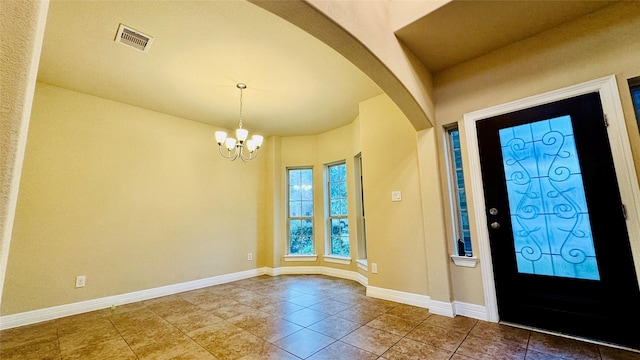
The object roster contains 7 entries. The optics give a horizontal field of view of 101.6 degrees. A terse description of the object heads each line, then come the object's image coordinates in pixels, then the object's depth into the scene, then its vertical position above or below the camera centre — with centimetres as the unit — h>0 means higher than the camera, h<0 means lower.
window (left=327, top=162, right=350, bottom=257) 461 +1
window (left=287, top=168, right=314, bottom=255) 495 +4
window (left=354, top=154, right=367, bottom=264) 420 -8
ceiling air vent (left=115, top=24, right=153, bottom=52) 222 +159
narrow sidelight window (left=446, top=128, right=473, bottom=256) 265 +10
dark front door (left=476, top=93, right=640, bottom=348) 192 -15
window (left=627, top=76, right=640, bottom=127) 194 +83
